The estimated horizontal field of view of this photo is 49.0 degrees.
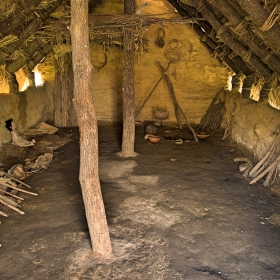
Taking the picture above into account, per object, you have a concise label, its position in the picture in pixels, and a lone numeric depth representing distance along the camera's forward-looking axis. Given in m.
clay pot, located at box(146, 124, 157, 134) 9.50
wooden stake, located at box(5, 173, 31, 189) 5.77
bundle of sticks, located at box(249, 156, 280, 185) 5.77
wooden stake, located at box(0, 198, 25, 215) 4.93
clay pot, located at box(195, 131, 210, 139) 9.13
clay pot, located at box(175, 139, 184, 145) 8.67
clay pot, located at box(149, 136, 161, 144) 8.77
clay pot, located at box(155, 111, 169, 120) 10.54
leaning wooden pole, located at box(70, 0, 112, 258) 3.37
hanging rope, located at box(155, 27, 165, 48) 9.96
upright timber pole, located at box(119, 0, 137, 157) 6.96
